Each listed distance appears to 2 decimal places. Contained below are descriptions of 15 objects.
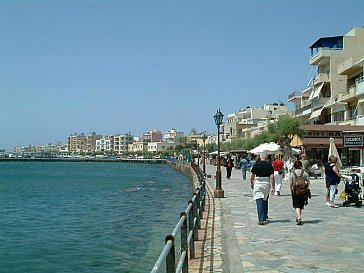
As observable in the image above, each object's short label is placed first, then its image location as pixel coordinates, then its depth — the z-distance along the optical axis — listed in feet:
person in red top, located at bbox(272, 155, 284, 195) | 56.73
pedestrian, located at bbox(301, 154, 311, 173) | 54.54
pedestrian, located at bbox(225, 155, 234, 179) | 97.76
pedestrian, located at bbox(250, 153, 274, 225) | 33.19
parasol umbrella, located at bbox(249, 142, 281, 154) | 64.95
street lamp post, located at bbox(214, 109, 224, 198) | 56.08
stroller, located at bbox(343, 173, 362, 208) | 42.87
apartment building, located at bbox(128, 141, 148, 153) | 636.44
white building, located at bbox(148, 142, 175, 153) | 611.47
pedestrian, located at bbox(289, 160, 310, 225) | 33.01
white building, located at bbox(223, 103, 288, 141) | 326.22
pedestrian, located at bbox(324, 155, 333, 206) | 43.30
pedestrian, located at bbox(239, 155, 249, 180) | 96.63
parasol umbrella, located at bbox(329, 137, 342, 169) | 60.44
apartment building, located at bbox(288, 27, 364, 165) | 118.83
